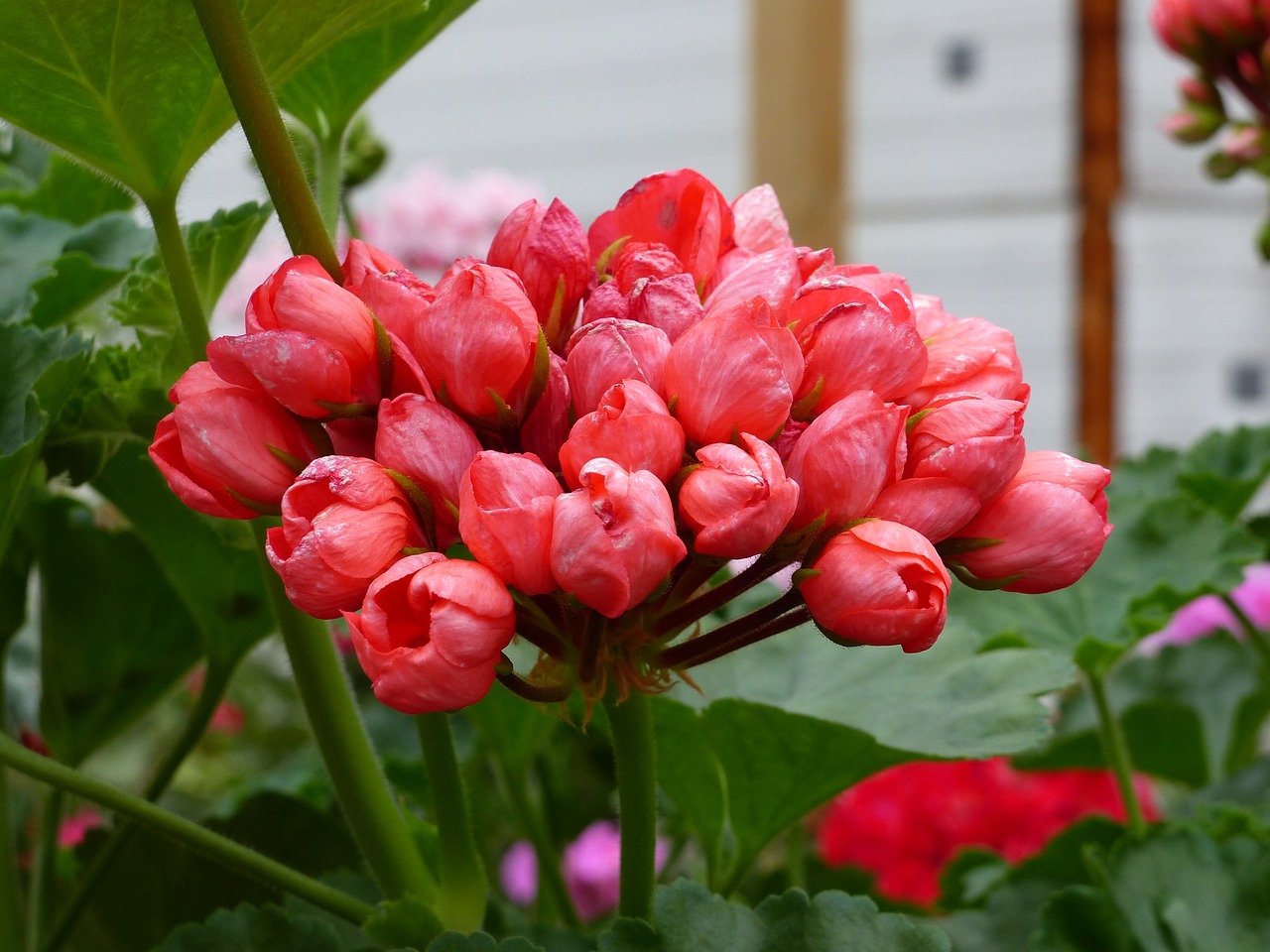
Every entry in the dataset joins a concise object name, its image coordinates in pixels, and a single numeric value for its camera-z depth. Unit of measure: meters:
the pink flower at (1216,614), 0.97
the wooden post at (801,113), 2.11
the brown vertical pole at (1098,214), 2.39
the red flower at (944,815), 1.01
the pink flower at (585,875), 1.10
